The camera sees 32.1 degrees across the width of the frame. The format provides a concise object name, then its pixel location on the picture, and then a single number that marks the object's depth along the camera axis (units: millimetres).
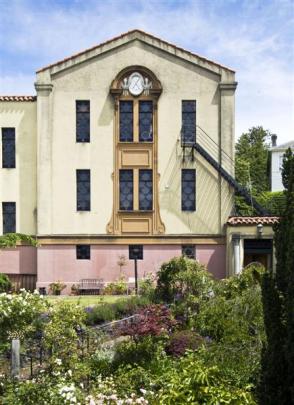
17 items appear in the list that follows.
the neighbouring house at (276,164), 48969
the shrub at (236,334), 9672
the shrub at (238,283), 16372
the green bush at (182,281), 18047
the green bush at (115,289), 25500
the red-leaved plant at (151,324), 12523
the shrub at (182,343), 12617
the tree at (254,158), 47812
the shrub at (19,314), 11852
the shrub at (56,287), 25906
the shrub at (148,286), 20338
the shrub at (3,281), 15339
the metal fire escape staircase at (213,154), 26062
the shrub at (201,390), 8352
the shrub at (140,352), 12125
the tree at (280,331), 7098
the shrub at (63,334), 11844
